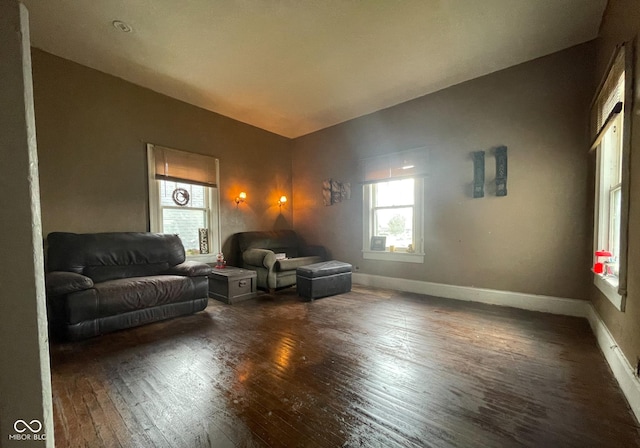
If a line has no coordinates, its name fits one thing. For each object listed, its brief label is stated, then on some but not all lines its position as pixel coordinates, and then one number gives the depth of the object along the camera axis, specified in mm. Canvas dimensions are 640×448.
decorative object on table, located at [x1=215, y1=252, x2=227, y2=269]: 4461
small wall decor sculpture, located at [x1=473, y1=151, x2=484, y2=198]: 3655
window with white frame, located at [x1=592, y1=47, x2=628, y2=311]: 1901
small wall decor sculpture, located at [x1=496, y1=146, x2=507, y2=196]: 3480
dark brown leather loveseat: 2543
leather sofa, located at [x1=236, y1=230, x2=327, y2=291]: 4398
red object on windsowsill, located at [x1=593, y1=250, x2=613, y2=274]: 2414
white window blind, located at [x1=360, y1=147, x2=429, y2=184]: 4219
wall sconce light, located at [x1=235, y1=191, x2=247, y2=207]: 5174
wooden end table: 3826
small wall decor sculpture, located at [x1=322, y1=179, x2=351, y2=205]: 5184
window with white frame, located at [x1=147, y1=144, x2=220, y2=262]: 4113
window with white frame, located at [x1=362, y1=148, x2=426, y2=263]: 4297
